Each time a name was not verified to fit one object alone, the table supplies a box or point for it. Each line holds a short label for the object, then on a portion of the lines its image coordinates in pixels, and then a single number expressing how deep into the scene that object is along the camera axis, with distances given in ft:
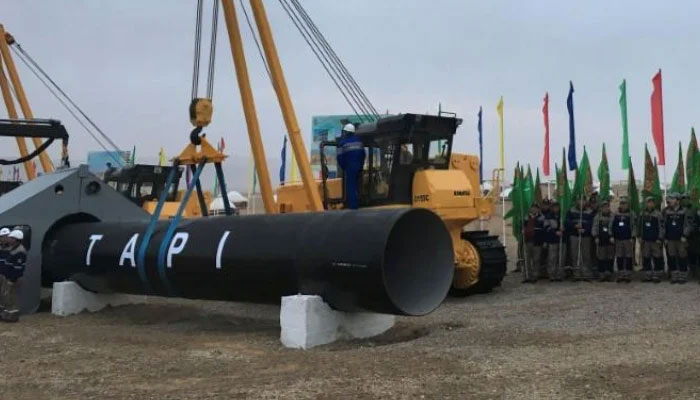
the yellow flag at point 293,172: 112.39
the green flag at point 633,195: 48.42
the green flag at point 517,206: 55.26
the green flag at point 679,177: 50.94
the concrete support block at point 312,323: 25.27
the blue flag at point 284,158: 126.93
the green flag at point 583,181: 51.31
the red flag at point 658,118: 60.44
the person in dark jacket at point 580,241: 47.88
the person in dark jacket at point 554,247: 48.75
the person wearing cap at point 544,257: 49.78
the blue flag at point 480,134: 97.12
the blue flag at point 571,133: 63.62
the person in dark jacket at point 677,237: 44.50
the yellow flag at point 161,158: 133.39
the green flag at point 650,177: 50.11
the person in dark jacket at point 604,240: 47.14
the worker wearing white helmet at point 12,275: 33.40
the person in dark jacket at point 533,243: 49.33
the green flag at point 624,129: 61.41
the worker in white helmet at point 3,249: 33.50
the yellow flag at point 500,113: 95.81
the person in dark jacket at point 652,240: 45.65
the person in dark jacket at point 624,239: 46.24
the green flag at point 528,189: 56.70
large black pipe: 24.86
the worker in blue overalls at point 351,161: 41.52
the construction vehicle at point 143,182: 64.34
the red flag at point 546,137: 75.41
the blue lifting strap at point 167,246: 30.32
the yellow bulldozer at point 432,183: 40.32
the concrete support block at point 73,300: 35.68
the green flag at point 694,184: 46.31
